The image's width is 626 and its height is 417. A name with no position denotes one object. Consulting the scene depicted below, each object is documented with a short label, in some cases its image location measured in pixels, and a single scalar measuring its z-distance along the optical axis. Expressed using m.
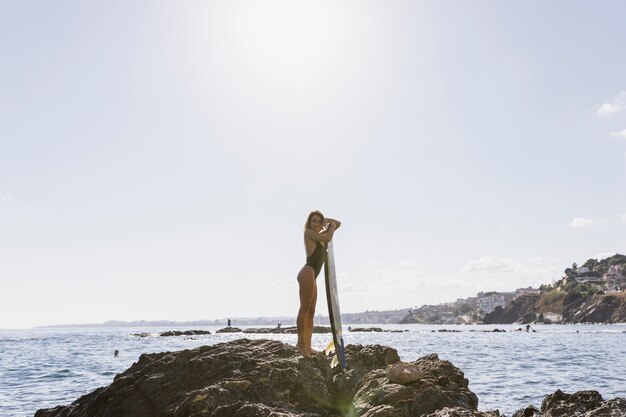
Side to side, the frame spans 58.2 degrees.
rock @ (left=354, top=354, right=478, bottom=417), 7.95
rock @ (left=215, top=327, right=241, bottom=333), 122.66
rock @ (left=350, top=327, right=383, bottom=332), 132.30
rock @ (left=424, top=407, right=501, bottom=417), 6.97
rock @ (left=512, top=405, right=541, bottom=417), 9.72
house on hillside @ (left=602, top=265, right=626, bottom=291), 194.25
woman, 9.96
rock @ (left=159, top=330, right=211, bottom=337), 110.62
